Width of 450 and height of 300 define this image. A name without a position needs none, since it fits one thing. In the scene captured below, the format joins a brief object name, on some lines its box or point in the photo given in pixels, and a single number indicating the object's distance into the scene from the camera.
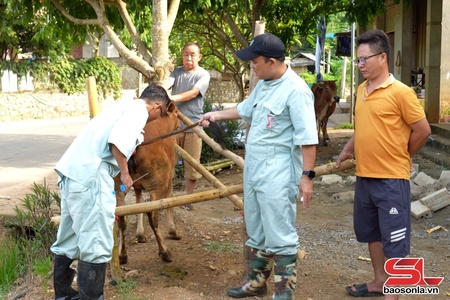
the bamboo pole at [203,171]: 5.60
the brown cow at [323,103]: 14.04
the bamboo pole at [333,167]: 4.65
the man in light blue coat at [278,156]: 4.16
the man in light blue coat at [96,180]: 4.00
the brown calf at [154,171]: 5.34
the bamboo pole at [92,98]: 5.38
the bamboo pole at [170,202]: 4.80
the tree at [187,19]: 6.86
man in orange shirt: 4.20
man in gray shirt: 6.77
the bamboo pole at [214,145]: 5.48
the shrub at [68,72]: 23.11
